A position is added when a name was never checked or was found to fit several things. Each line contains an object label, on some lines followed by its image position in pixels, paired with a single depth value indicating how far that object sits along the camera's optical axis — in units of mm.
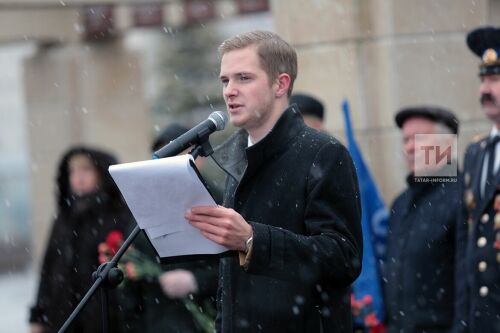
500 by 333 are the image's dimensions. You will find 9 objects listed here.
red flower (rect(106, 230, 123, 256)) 10266
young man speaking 6225
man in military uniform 8558
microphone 6208
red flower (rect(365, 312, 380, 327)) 10104
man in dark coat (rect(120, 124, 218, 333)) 9242
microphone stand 6222
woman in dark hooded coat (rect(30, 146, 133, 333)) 11317
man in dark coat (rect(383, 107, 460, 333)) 9426
